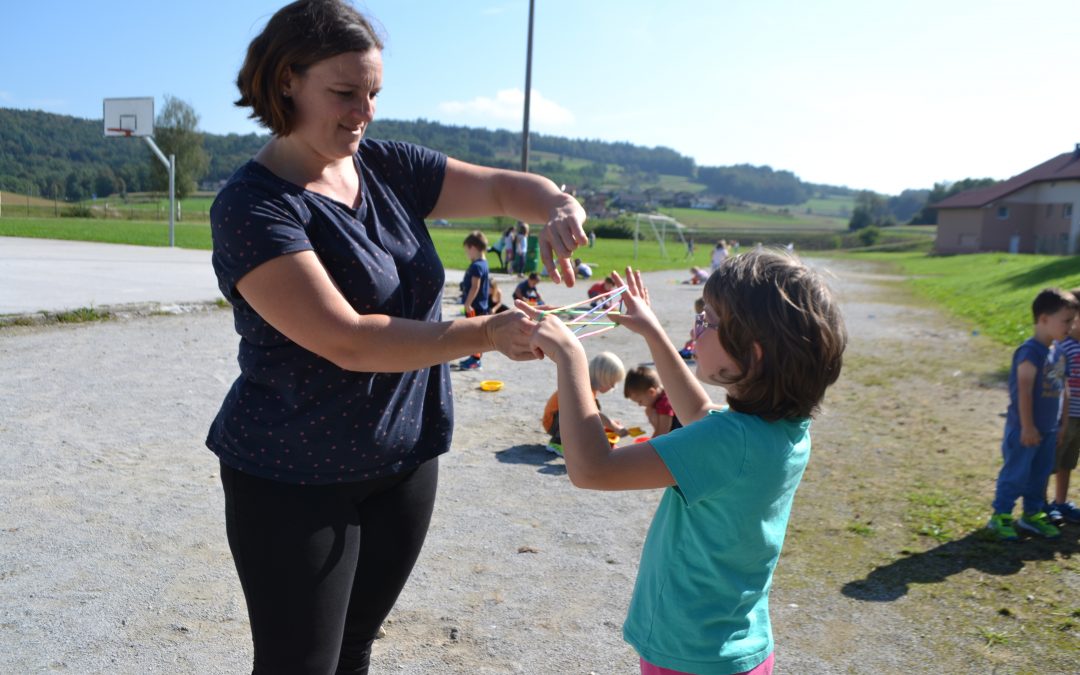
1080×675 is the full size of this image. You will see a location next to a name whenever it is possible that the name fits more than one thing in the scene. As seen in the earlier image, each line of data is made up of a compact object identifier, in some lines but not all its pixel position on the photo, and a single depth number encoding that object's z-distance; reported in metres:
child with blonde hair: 6.73
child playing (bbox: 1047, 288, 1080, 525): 5.56
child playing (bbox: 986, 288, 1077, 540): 5.27
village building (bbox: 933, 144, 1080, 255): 57.19
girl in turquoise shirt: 1.90
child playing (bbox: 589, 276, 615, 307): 13.27
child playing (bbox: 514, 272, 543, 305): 13.10
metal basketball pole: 28.03
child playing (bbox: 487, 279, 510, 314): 12.69
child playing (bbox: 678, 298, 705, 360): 10.95
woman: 1.95
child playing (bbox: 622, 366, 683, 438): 6.17
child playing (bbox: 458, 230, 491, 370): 11.88
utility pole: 27.23
